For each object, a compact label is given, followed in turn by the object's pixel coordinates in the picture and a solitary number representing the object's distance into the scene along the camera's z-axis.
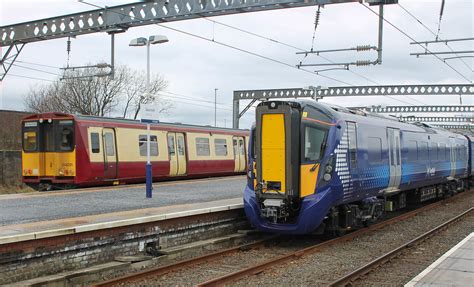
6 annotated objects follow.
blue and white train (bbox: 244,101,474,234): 11.07
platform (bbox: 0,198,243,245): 8.23
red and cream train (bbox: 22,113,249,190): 17.86
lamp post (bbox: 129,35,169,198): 14.45
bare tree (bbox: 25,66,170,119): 47.81
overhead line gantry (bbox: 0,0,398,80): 14.02
